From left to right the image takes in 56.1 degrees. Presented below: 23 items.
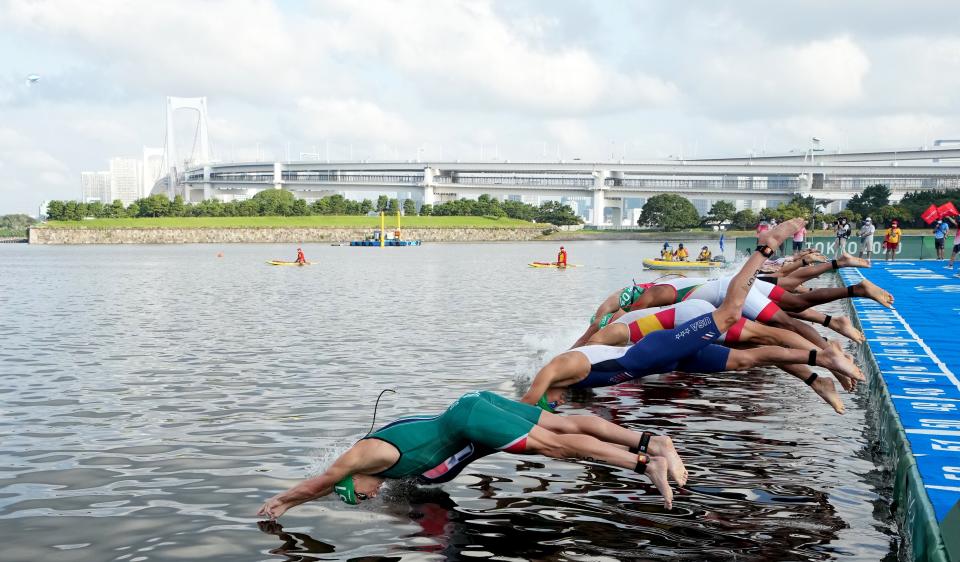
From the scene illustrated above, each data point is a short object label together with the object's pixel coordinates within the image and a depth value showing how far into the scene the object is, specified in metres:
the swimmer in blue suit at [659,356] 8.35
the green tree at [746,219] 152.88
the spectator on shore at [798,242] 40.49
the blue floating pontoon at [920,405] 5.90
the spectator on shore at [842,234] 43.38
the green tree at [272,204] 162.62
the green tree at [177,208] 158.88
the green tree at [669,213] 155.25
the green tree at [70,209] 154.62
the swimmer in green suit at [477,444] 6.43
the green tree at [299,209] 163.25
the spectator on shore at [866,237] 39.78
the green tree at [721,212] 159.50
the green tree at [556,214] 173.75
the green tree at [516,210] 177.88
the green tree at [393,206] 173.25
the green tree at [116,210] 159.88
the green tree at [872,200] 127.07
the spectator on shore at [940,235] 38.45
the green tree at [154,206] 158.12
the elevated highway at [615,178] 162.00
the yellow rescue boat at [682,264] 50.53
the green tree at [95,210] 160.12
